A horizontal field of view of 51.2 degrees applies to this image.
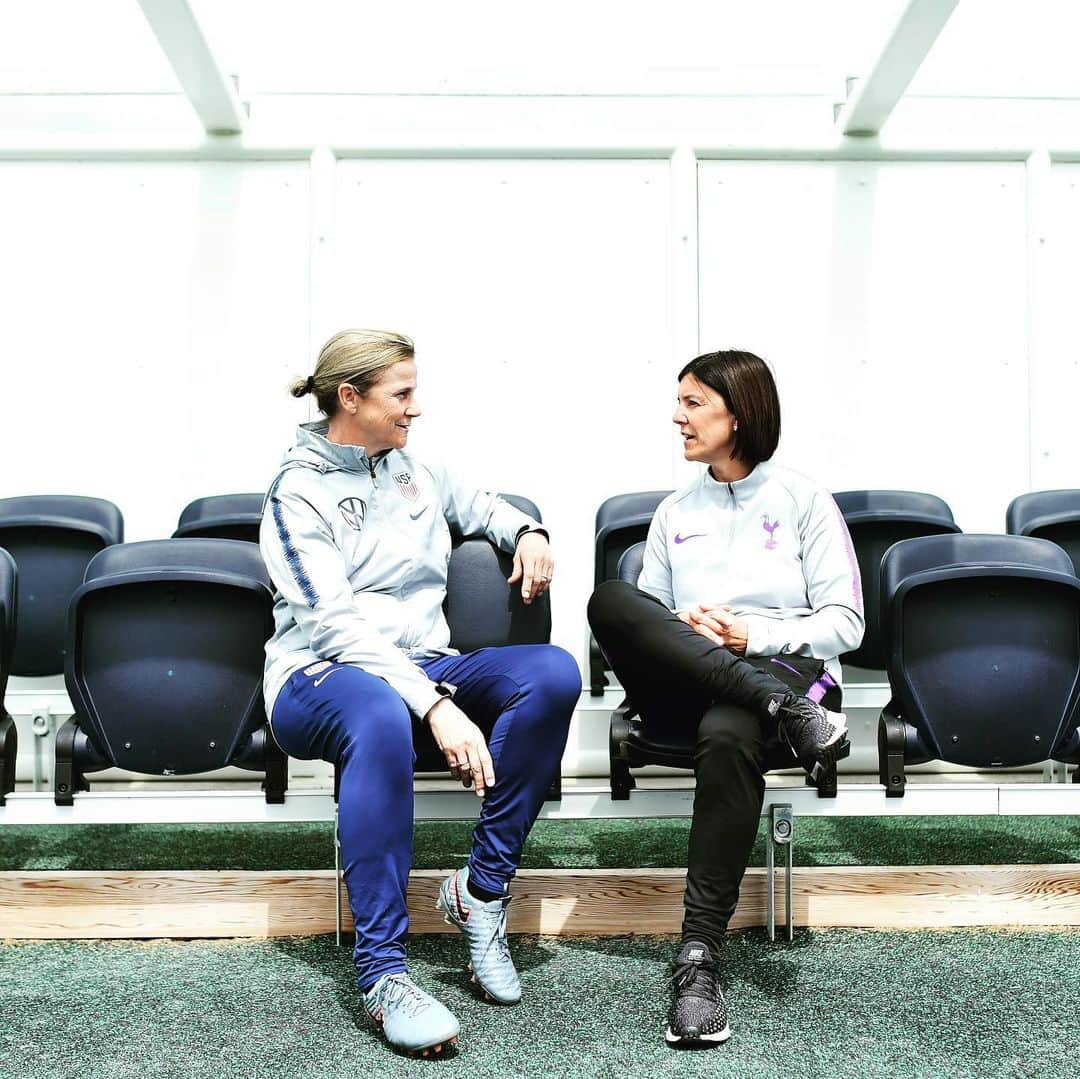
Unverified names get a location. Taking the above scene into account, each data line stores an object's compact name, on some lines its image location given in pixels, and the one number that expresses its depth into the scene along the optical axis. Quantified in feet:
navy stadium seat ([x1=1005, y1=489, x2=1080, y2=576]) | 10.16
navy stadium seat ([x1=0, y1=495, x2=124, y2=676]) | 9.98
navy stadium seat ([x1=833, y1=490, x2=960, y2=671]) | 10.01
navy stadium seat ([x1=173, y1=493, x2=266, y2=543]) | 10.27
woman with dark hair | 6.23
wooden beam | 7.30
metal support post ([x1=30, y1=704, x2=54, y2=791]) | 9.78
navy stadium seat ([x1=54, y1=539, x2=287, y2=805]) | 7.16
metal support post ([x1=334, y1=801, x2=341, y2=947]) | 7.07
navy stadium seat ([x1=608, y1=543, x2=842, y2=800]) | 7.10
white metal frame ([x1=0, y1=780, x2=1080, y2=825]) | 7.29
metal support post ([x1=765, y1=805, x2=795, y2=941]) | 7.16
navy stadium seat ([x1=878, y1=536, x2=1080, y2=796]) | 7.32
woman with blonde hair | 5.96
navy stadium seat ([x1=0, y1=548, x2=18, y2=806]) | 7.30
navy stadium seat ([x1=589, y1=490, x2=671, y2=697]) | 10.07
